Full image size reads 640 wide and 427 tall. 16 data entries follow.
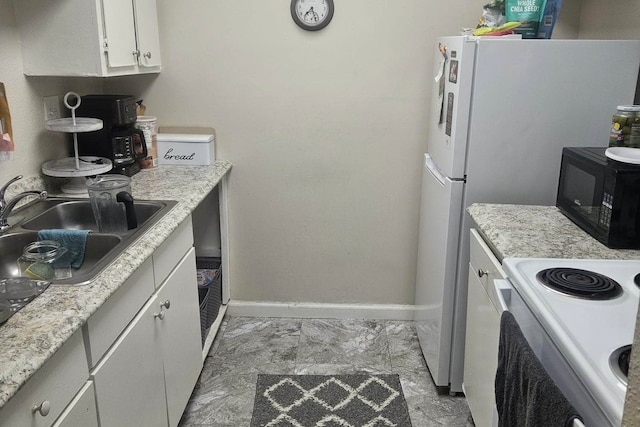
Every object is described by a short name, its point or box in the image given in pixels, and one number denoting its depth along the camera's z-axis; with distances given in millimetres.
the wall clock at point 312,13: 2715
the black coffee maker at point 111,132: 2434
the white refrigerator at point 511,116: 2051
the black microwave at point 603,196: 1636
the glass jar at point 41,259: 1541
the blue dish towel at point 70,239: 1724
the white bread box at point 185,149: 2766
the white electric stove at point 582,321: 1035
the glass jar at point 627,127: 1815
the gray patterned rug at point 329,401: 2314
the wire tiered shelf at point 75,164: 2176
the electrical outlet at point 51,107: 2322
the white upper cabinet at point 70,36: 2051
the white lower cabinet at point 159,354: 1510
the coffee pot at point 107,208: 1964
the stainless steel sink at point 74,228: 1675
